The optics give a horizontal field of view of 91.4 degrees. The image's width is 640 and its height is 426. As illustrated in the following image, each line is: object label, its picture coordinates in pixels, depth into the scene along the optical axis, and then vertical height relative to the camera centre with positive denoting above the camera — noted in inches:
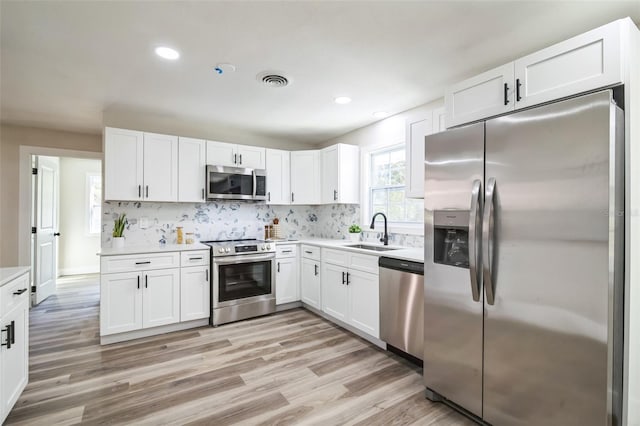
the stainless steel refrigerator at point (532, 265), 56.0 -10.8
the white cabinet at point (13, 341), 72.6 -32.8
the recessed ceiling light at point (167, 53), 87.7 +45.6
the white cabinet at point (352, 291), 118.4 -32.9
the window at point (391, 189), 140.6 +11.3
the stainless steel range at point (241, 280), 140.9 -32.3
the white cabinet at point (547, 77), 60.6 +31.0
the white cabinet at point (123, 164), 132.6 +20.5
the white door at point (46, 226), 178.7 -9.6
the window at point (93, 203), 255.0 +6.5
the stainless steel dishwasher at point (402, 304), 99.0 -30.8
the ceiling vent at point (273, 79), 103.4 +45.5
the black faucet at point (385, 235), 143.3 -10.4
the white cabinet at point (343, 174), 163.8 +20.1
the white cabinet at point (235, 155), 155.2 +29.2
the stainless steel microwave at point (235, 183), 152.6 +14.5
